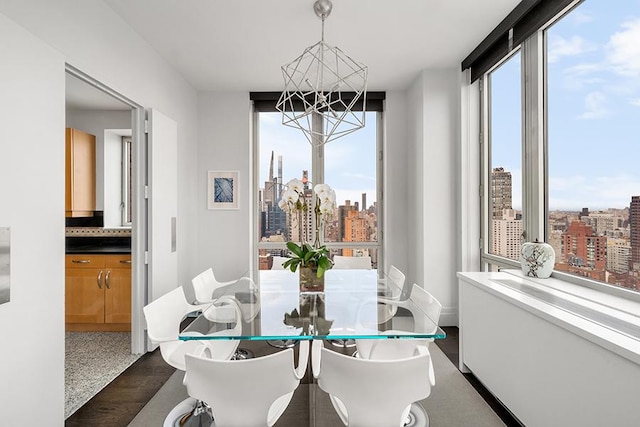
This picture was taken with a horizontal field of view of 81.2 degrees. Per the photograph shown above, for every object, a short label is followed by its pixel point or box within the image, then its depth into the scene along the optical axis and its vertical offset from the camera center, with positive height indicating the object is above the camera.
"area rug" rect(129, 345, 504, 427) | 2.26 -1.26
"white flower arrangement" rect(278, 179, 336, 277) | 2.55 +0.03
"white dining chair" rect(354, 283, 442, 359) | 2.00 -0.74
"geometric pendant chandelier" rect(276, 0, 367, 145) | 2.76 +1.53
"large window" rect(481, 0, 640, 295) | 2.00 +0.45
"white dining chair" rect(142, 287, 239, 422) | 2.07 -0.73
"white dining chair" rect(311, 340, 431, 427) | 1.40 -0.66
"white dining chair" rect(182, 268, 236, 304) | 2.89 -0.61
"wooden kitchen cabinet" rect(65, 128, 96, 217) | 4.11 +0.46
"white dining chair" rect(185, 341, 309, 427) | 1.41 -0.66
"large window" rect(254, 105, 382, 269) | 4.93 +0.44
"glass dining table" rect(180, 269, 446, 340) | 1.77 -0.56
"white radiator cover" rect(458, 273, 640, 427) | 1.40 -0.74
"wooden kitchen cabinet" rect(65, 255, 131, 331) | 3.78 -0.77
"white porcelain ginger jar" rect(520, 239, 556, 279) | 2.51 -0.32
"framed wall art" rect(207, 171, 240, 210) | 4.73 +0.31
